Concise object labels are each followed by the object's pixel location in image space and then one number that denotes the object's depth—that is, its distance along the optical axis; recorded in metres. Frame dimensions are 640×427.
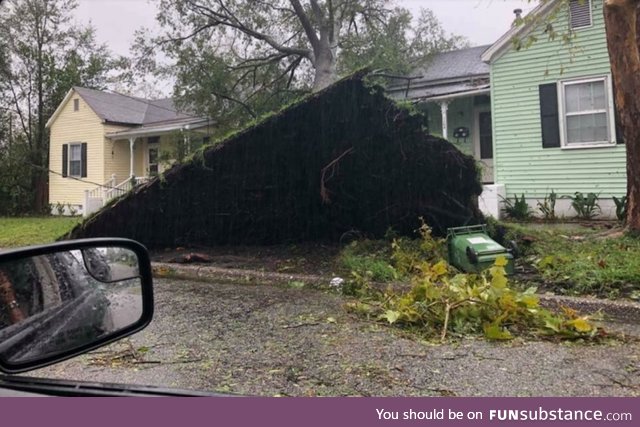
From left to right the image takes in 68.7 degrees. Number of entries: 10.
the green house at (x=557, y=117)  10.53
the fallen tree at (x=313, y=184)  6.91
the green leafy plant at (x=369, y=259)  5.56
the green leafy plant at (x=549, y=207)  10.87
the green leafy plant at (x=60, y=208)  19.88
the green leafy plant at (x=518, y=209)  11.12
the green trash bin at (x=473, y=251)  5.15
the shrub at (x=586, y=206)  10.41
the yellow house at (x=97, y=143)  19.44
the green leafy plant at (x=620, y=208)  9.17
